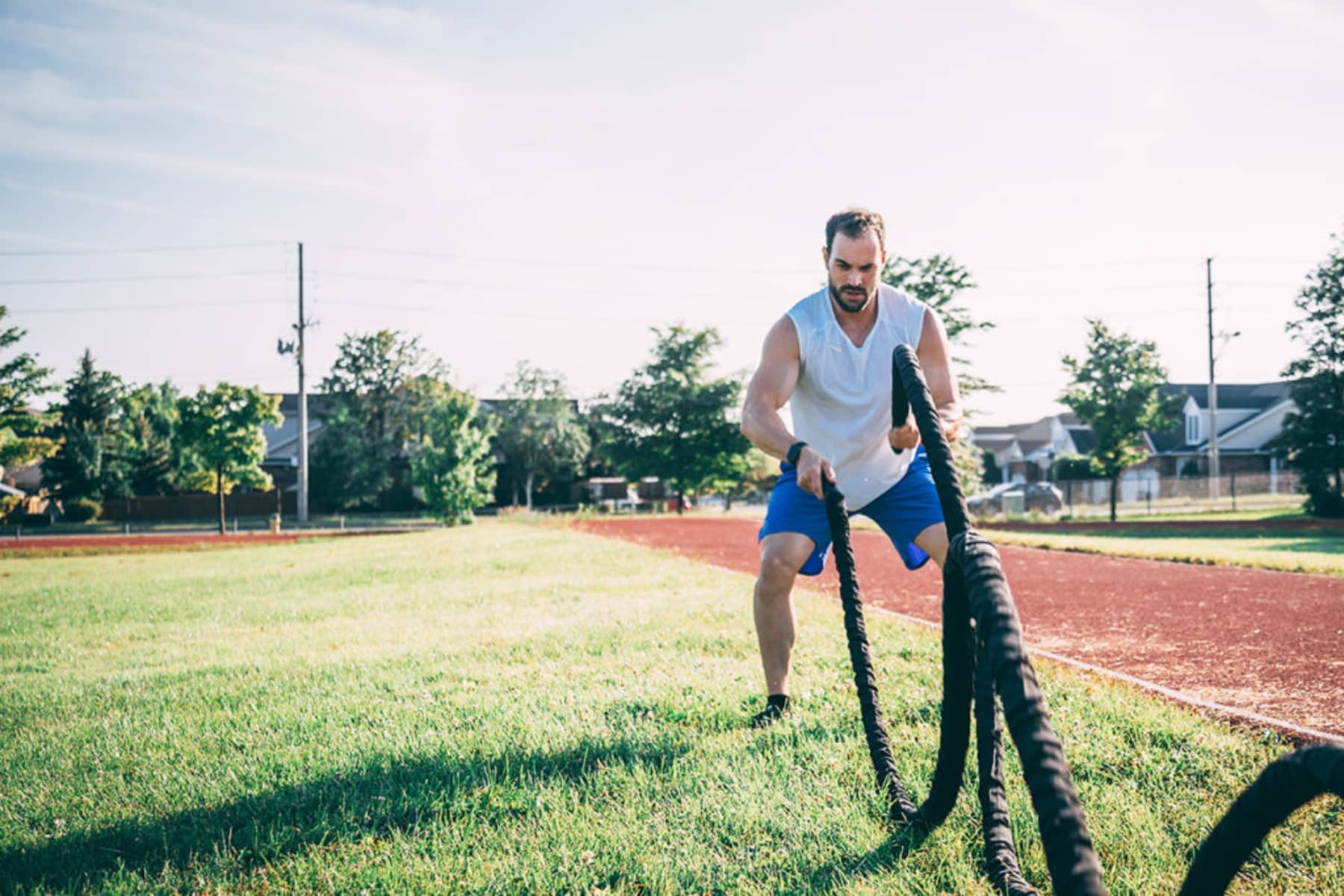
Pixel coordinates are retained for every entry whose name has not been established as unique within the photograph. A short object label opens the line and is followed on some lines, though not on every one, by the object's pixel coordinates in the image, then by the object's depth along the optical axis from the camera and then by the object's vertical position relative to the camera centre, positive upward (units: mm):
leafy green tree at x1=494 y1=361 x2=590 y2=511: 59719 +2494
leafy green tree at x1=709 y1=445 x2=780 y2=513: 51250 -294
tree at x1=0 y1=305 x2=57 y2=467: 32031 +2618
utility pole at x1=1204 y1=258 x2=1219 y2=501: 39875 +1291
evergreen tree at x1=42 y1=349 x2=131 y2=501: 50594 +2197
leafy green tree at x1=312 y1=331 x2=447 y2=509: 55125 +3874
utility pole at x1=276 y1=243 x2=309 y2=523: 41562 +2493
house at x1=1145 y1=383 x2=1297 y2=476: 55594 +2120
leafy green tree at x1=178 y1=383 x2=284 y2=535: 40312 +2369
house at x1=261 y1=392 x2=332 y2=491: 61906 +3081
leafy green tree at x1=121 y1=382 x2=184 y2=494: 54062 +2218
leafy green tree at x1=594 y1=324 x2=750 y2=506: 51656 +3213
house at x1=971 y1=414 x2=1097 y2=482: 66250 +1899
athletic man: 3945 +265
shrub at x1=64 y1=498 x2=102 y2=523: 48625 -1729
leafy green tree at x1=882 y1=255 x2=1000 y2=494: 31781 +6593
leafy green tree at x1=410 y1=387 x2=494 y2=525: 39062 +508
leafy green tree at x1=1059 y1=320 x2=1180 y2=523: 31078 +2647
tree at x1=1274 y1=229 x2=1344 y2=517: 30922 +2576
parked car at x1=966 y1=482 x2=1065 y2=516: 37469 -1472
